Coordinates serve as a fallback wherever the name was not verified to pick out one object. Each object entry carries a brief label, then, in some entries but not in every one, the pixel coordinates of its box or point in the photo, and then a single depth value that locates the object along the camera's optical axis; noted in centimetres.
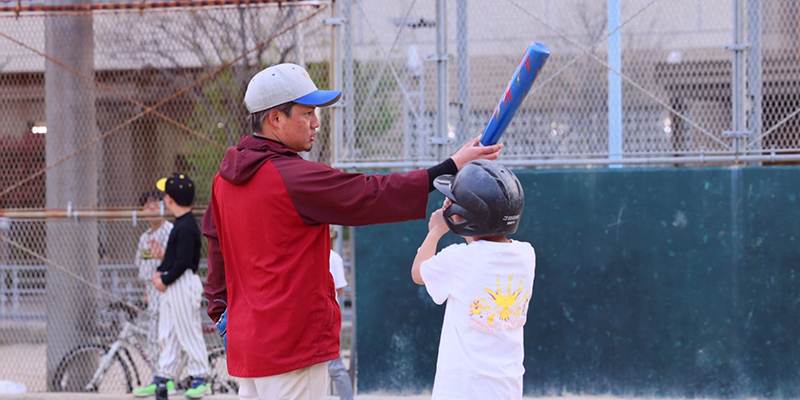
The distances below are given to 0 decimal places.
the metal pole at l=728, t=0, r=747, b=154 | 1147
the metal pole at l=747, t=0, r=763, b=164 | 1169
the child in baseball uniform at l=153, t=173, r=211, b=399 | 1239
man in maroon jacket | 593
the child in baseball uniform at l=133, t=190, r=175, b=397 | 1316
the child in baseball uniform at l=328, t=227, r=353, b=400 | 1114
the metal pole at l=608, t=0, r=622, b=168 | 1186
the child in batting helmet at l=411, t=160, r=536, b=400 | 575
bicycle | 1334
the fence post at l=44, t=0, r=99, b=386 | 1345
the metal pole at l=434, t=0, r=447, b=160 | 1192
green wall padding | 1153
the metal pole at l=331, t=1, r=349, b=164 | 1210
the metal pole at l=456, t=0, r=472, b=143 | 1218
